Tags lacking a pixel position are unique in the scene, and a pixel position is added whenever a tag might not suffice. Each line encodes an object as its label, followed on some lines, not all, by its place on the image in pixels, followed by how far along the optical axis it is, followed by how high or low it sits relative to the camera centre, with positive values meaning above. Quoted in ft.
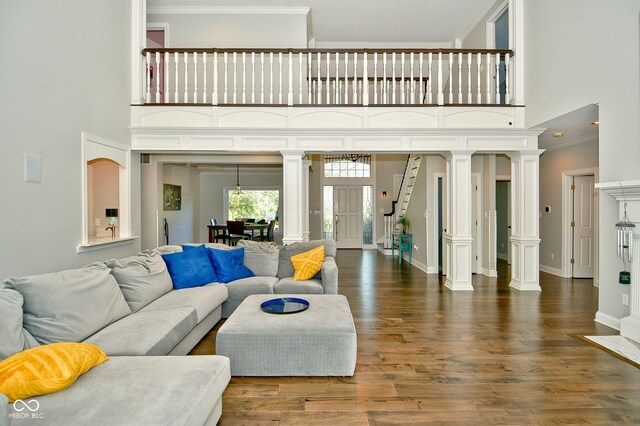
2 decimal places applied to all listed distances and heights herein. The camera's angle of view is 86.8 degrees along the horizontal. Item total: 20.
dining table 25.81 -1.07
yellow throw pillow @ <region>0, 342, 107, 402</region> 4.97 -2.43
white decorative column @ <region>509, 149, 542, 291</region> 17.38 -0.51
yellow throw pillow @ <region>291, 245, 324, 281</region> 13.55 -2.05
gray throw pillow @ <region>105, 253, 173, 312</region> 9.65 -1.98
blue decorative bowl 9.32 -2.68
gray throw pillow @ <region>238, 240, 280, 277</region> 14.20 -1.95
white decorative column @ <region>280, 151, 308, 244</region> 17.21 +0.86
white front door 35.63 -0.13
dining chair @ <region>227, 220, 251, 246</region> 24.29 -1.07
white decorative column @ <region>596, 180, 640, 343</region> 10.86 -1.74
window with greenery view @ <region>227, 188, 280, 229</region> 35.99 +0.97
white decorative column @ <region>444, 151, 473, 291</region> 17.49 -0.40
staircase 24.59 +0.96
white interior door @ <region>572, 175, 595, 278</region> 20.42 -1.04
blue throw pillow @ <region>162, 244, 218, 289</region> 12.05 -2.02
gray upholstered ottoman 8.27 -3.35
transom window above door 35.63 +4.62
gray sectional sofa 4.87 -2.72
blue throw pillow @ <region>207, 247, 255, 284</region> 13.11 -2.05
